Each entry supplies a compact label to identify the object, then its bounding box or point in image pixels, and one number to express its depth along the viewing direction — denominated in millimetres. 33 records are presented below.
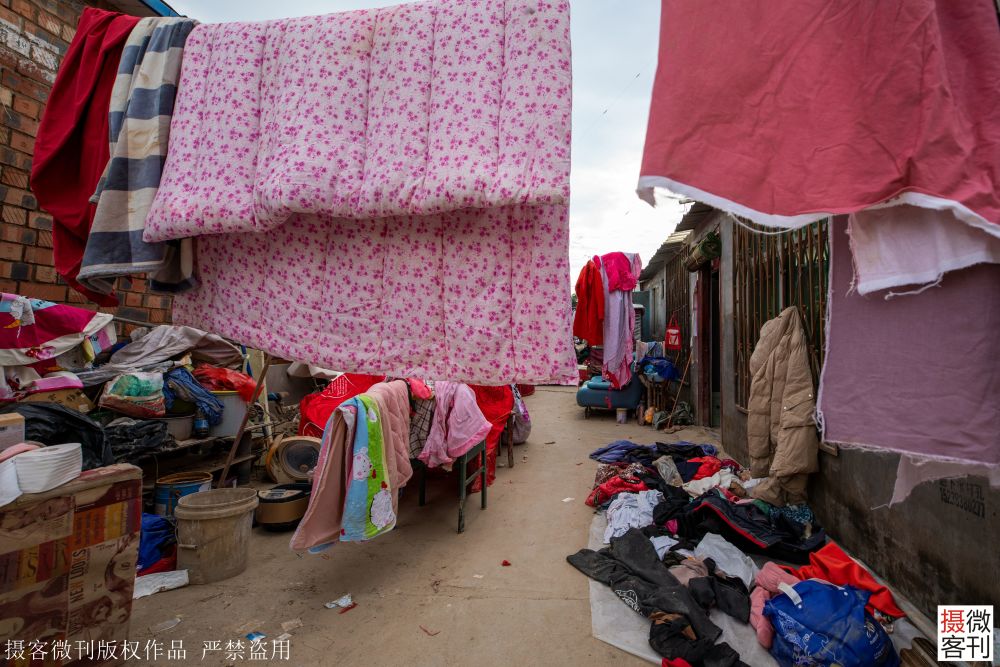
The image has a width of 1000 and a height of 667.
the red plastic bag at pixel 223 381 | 4828
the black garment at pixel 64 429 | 2936
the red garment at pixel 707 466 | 4902
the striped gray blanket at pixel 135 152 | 1306
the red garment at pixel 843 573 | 2426
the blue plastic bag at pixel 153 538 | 3338
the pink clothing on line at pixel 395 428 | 3166
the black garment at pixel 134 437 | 3723
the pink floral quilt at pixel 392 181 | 1099
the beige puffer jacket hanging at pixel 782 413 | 3402
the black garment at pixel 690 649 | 2240
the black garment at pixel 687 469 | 5020
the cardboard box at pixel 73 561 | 2002
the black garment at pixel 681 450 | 5734
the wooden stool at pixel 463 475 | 3979
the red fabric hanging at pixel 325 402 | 5098
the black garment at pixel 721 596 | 2652
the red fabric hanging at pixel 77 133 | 1418
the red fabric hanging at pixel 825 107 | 751
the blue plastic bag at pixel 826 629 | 2109
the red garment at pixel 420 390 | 3883
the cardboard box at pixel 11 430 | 2312
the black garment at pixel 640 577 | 2580
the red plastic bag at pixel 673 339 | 9008
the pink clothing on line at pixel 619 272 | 5582
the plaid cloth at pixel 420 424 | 3836
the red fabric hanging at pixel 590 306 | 5280
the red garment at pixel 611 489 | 4473
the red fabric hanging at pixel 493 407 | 5082
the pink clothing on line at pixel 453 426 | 3859
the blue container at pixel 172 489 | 3959
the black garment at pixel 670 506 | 3865
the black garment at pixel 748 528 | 3285
